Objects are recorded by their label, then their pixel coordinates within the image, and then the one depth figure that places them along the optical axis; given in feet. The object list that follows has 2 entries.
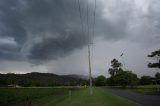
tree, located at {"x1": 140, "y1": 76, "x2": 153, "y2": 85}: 214.41
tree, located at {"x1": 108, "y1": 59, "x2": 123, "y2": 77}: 175.78
